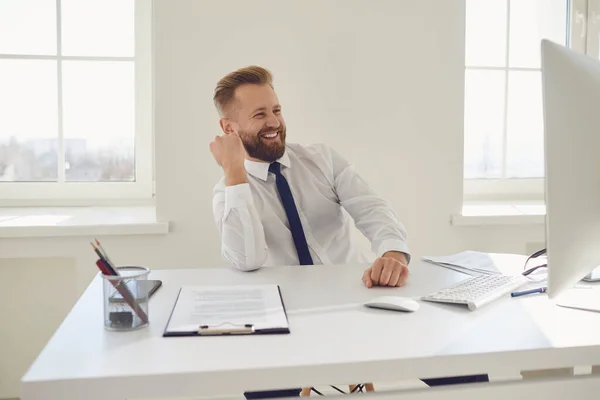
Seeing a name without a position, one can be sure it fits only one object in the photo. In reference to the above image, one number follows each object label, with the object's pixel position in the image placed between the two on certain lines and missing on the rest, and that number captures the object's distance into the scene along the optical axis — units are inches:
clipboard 40.4
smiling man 69.3
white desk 33.0
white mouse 45.7
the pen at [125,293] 40.5
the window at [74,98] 100.3
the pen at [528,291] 50.7
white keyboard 47.4
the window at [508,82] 113.3
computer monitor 40.0
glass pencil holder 40.6
